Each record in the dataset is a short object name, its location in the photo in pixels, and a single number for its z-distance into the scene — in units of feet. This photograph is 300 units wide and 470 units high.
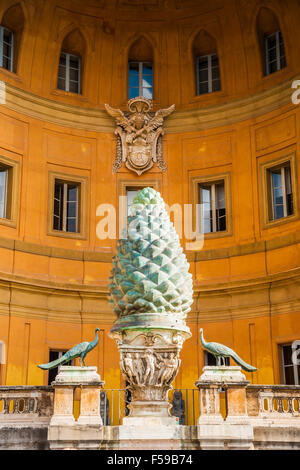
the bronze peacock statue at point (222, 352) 33.65
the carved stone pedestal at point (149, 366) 31.94
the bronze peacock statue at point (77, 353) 33.14
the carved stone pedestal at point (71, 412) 31.63
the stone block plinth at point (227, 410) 31.63
